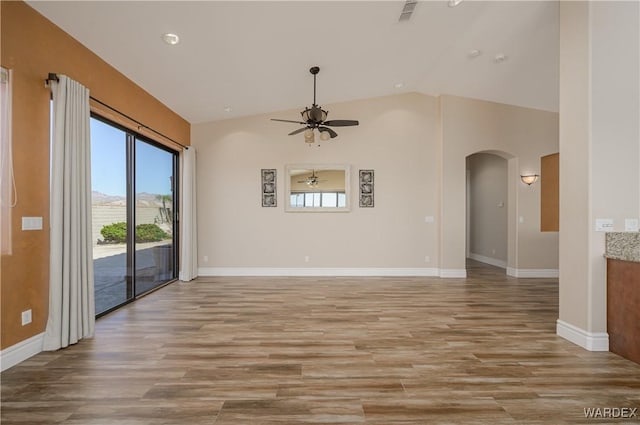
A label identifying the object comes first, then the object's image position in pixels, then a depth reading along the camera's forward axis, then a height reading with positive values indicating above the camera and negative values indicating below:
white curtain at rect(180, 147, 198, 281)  5.73 -0.06
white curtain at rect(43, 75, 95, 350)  2.80 -0.09
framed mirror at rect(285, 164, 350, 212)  6.25 +0.53
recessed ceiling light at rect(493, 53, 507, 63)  4.48 +2.43
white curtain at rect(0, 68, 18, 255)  2.46 +0.41
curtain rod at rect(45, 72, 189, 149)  2.84 +1.34
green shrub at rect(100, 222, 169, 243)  3.96 -0.31
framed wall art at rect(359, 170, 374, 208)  6.24 +0.53
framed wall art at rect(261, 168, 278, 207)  6.25 +0.60
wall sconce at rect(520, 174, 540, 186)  6.03 +0.71
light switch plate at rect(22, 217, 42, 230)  2.64 -0.09
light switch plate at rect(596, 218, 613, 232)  2.77 -0.12
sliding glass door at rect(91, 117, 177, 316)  3.83 -0.01
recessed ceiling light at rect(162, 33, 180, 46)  3.27 +2.00
